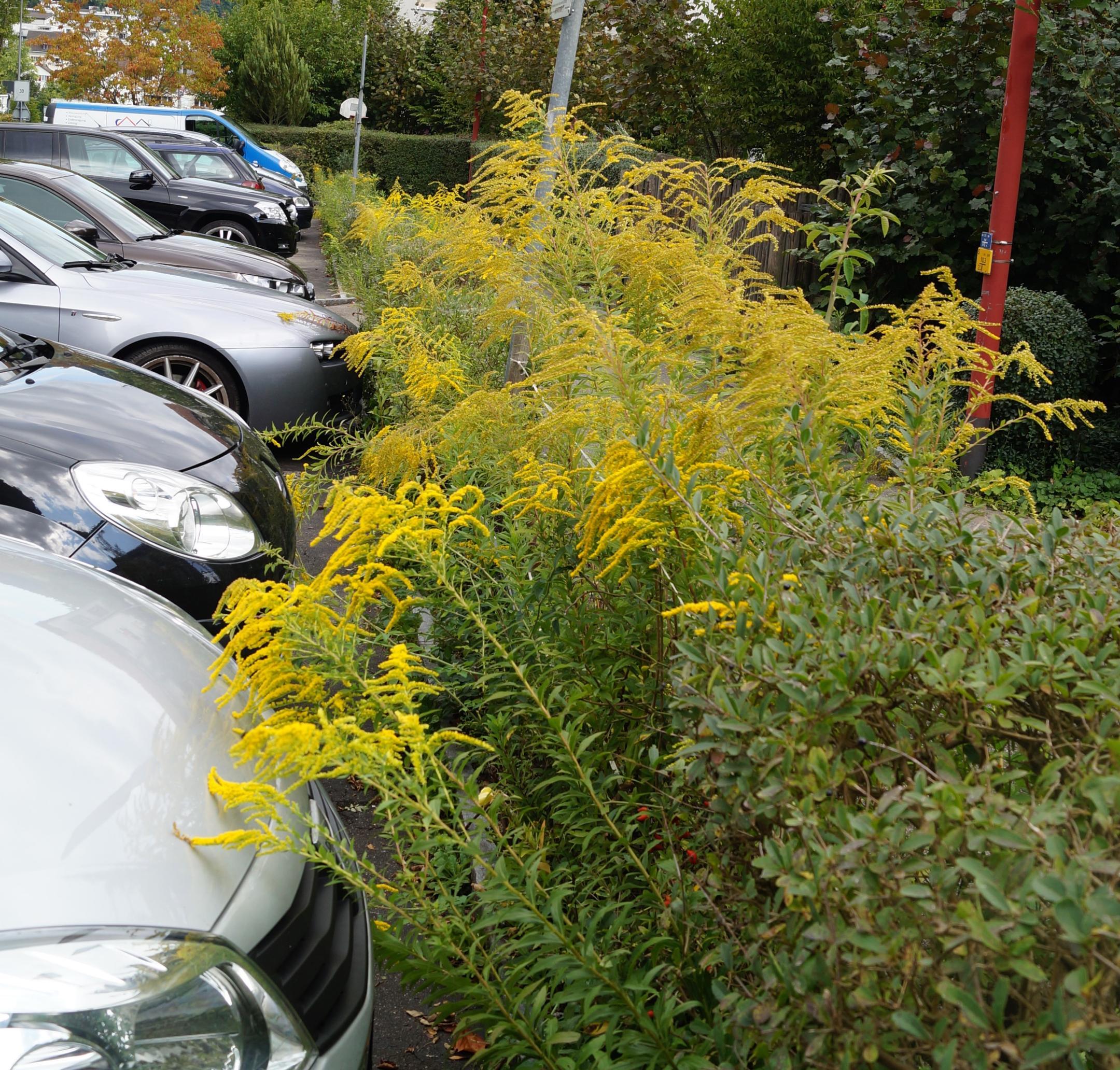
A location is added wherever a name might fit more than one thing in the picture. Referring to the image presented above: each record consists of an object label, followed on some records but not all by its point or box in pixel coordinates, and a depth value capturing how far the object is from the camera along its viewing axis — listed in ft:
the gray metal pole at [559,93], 15.57
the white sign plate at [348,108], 79.87
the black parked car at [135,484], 12.80
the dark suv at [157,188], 51.52
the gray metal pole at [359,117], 66.00
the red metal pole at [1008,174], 22.49
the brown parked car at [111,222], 33.32
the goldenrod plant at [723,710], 4.58
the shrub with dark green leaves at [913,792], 4.20
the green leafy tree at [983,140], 26.55
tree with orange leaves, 118.83
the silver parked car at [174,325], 23.66
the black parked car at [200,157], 62.08
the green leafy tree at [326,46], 126.93
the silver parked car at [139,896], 5.22
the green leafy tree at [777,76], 47.29
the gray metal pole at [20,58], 128.98
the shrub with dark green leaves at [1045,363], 25.50
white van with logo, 79.46
